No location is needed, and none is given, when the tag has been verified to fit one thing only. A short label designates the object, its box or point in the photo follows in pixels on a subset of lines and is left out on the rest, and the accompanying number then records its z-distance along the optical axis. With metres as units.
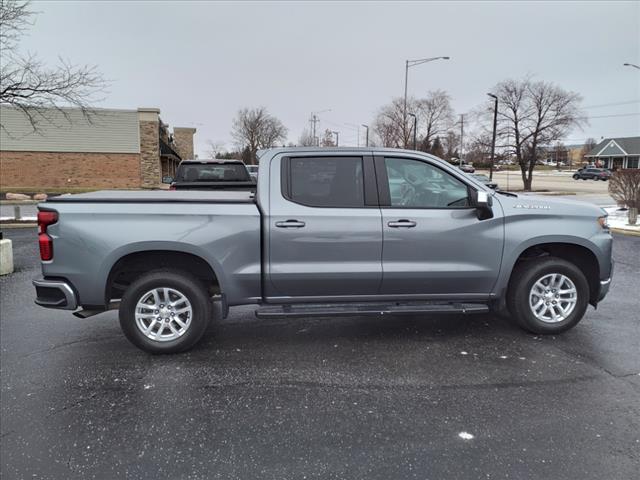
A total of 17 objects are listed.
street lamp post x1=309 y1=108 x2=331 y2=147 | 57.06
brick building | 32.44
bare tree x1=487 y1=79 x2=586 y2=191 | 37.40
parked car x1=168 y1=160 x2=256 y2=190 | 10.44
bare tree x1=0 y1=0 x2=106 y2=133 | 14.34
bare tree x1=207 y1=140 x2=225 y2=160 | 89.04
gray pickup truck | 4.37
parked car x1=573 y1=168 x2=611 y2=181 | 62.28
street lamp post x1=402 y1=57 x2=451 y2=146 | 30.59
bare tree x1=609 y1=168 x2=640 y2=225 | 14.66
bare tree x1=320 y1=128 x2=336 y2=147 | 75.75
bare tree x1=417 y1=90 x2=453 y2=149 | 63.75
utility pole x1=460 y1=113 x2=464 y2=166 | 67.03
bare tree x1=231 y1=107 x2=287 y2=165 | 71.25
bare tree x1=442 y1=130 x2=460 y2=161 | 70.74
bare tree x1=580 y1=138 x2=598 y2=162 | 122.34
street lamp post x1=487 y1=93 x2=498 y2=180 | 34.94
